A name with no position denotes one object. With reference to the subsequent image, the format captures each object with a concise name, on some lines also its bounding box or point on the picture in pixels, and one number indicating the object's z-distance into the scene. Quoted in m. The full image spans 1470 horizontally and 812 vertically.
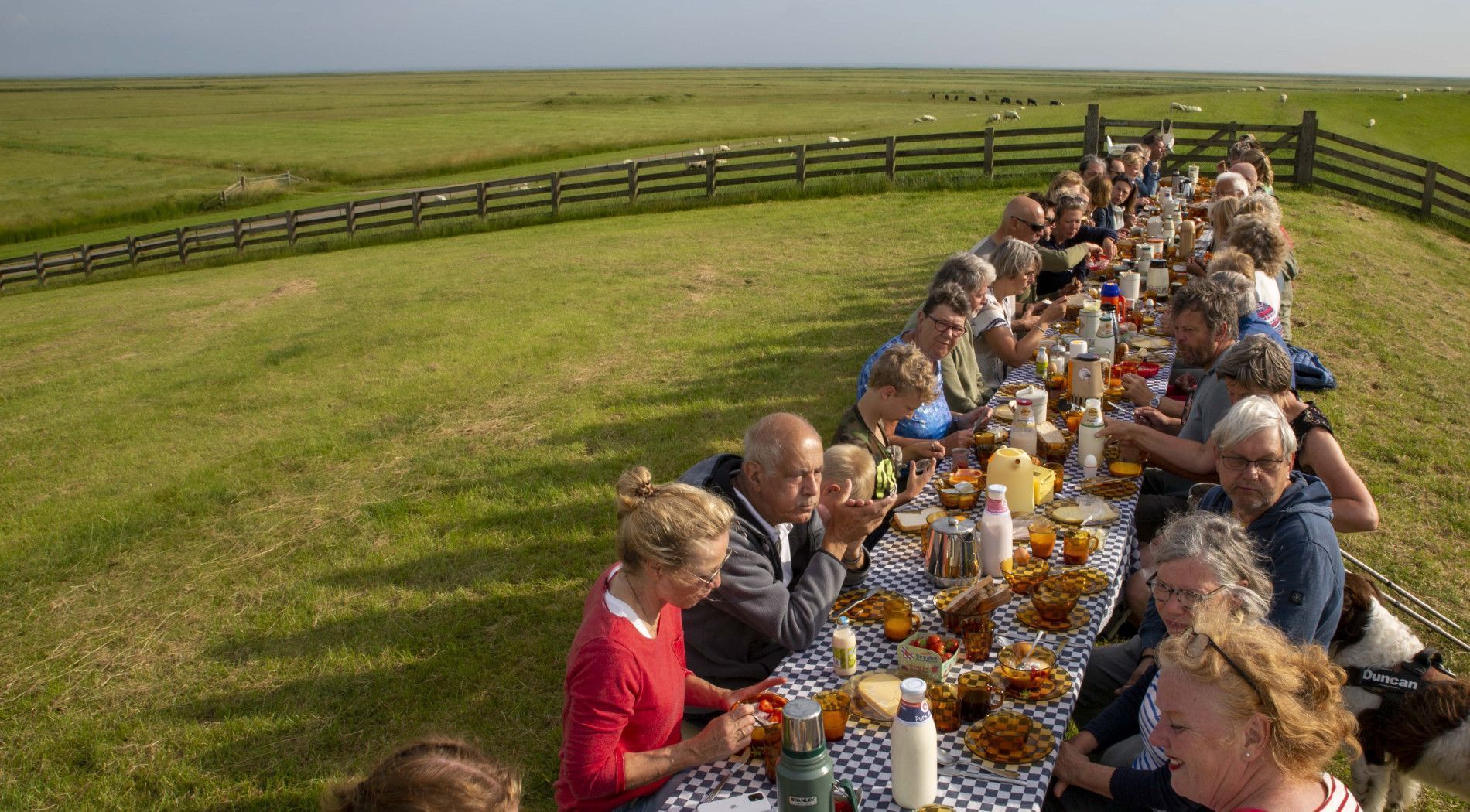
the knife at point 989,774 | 2.63
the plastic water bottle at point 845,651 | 3.13
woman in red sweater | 2.80
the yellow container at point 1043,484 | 4.36
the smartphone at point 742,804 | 2.54
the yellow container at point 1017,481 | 4.24
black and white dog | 3.15
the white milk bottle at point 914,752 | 2.48
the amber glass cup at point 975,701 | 2.89
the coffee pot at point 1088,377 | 5.52
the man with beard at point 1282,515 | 3.22
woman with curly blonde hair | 2.08
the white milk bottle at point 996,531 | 3.73
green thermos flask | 2.35
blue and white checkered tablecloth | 2.60
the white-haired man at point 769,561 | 3.35
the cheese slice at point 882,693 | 2.90
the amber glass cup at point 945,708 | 2.84
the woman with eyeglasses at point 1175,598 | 2.84
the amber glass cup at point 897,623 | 3.33
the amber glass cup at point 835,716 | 2.82
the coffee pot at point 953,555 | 3.68
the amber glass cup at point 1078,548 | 3.79
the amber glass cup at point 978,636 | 3.21
